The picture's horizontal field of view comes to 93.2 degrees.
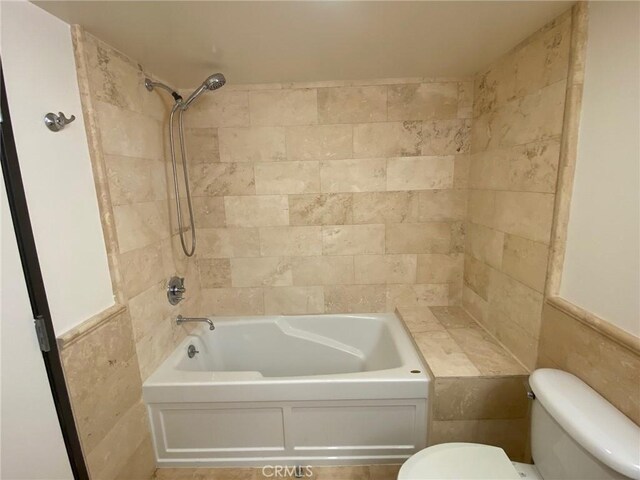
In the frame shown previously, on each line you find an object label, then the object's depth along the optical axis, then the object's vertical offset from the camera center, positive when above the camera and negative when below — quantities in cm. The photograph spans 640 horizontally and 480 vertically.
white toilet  84 -82
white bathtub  157 -119
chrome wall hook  109 +27
